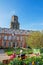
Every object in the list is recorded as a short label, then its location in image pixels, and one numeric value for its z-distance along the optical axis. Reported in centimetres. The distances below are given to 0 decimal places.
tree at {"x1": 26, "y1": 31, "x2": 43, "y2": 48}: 1410
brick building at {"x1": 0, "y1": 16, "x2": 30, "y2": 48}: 1966
